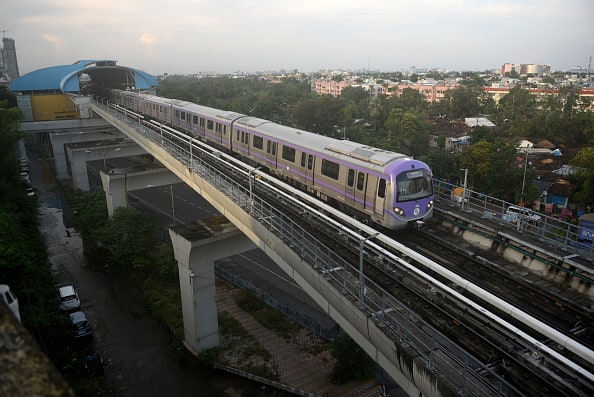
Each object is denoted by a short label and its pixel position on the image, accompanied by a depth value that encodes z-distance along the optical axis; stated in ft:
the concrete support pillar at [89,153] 129.90
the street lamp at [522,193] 107.39
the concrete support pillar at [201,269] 58.65
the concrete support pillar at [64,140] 152.78
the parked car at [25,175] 135.22
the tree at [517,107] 211.61
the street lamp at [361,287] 30.96
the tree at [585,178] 96.94
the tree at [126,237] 87.10
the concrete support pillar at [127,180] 99.40
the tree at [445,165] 132.77
